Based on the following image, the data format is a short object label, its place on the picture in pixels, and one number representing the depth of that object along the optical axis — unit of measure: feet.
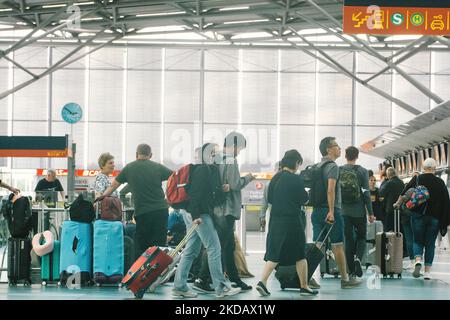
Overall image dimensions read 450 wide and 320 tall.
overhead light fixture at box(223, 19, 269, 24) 101.65
